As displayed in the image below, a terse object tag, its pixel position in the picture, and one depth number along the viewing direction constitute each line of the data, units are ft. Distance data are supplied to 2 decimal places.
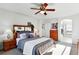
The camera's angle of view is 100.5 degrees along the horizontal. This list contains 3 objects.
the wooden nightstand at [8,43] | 10.26
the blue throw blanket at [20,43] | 9.78
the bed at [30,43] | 9.40
